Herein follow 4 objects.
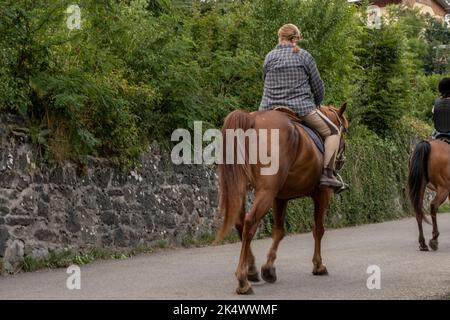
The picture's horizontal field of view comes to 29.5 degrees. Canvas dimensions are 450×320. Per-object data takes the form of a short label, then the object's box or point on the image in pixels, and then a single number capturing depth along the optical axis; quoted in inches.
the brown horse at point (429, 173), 586.9
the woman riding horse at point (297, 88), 403.2
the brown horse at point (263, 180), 359.3
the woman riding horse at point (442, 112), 596.7
